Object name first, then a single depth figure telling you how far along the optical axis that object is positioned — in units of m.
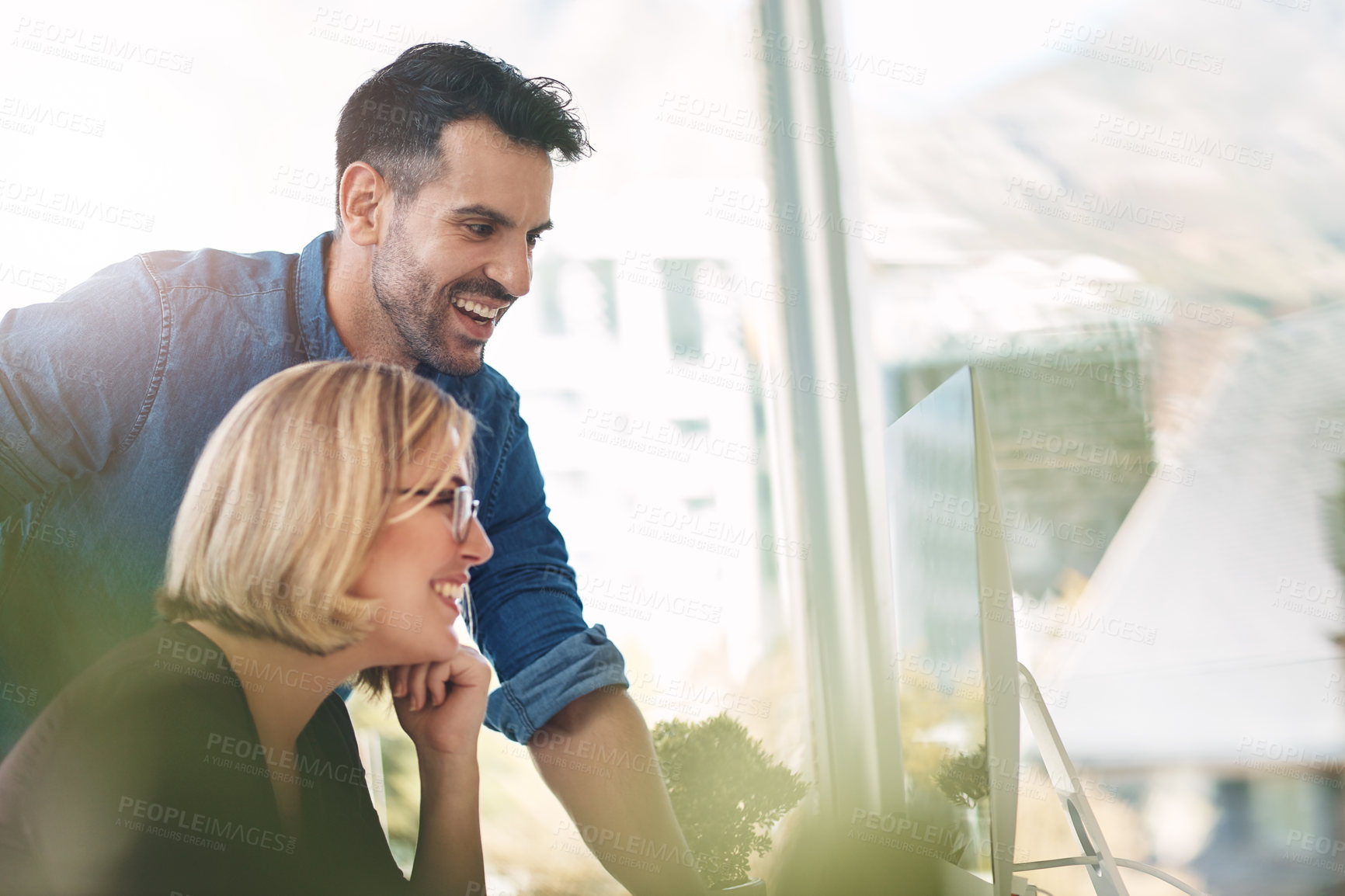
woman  1.16
